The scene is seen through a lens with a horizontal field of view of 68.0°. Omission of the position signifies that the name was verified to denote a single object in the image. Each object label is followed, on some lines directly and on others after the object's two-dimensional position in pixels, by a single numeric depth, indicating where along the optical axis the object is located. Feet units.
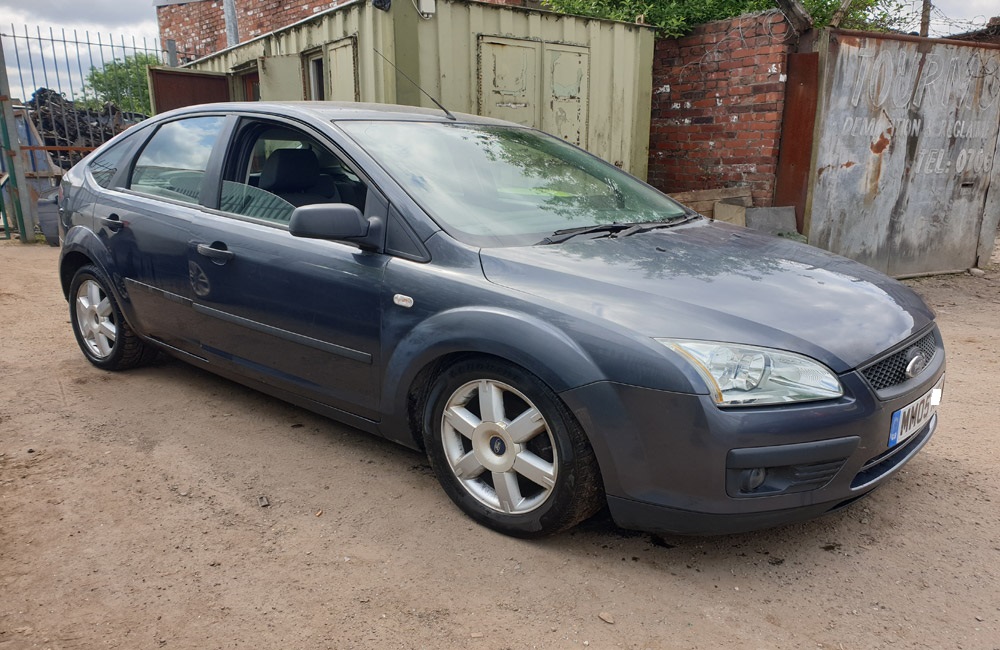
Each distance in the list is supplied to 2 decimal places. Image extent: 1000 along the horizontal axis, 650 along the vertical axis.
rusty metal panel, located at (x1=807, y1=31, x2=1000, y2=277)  23.61
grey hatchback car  7.45
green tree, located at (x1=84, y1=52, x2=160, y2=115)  35.27
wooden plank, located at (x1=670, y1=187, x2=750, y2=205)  24.03
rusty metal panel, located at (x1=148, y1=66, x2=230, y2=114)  29.22
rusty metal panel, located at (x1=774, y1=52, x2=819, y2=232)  23.17
